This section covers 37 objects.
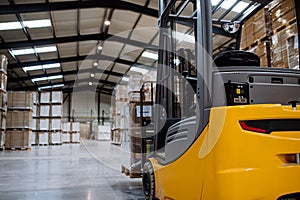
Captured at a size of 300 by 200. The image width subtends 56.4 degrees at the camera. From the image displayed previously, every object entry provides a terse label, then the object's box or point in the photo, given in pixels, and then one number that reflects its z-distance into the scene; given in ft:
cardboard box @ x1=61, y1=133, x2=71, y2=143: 65.98
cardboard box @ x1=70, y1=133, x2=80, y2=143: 67.62
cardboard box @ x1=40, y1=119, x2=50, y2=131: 50.98
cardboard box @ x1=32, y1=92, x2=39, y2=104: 49.75
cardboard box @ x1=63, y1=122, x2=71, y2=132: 66.52
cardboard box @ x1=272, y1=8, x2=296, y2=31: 10.47
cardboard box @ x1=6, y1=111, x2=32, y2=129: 38.91
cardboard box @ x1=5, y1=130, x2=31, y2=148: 38.47
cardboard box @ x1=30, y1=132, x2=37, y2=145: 50.42
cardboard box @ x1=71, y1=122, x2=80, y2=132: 67.87
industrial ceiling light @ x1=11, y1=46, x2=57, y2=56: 42.96
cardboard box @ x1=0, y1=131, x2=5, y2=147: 35.81
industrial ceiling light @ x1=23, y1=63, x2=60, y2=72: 54.52
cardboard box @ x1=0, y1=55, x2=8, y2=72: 33.76
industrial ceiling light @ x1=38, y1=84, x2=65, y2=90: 74.92
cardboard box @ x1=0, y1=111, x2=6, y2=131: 36.04
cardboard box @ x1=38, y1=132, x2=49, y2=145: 50.72
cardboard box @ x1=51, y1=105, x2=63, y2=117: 51.83
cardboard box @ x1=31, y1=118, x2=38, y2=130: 50.52
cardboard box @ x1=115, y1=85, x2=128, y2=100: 43.92
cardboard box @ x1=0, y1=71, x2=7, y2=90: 33.99
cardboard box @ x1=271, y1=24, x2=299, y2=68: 10.16
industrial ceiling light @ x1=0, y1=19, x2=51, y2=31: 32.76
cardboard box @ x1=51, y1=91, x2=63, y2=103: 51.90
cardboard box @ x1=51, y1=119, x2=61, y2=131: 52.16
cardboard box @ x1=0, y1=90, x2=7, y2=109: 35.16
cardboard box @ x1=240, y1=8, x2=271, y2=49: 11.71
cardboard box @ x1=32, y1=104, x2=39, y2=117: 50.62
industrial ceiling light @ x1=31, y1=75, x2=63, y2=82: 63.97
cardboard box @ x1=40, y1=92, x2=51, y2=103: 50.97
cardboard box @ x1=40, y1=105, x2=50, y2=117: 50.93
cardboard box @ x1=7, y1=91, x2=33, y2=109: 39.27
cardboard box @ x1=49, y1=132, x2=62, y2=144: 52.47
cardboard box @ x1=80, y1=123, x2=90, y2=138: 91.64
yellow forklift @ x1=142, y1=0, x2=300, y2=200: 4.93
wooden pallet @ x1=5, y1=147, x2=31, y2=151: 38.40
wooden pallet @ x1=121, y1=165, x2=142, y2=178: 11.85
